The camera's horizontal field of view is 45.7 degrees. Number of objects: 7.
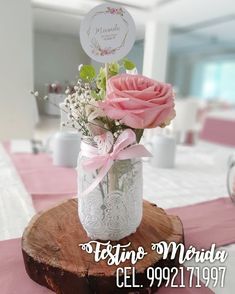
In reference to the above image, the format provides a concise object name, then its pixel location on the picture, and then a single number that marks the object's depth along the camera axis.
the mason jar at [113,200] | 0.45
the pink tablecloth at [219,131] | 2.94
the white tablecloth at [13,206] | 0.56
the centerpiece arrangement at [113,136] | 0.40
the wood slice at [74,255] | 0.39
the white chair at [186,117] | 2.40
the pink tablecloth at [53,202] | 0.42
